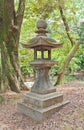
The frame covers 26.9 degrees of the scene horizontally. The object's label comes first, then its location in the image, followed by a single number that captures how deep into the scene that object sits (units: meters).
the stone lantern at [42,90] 3.26
